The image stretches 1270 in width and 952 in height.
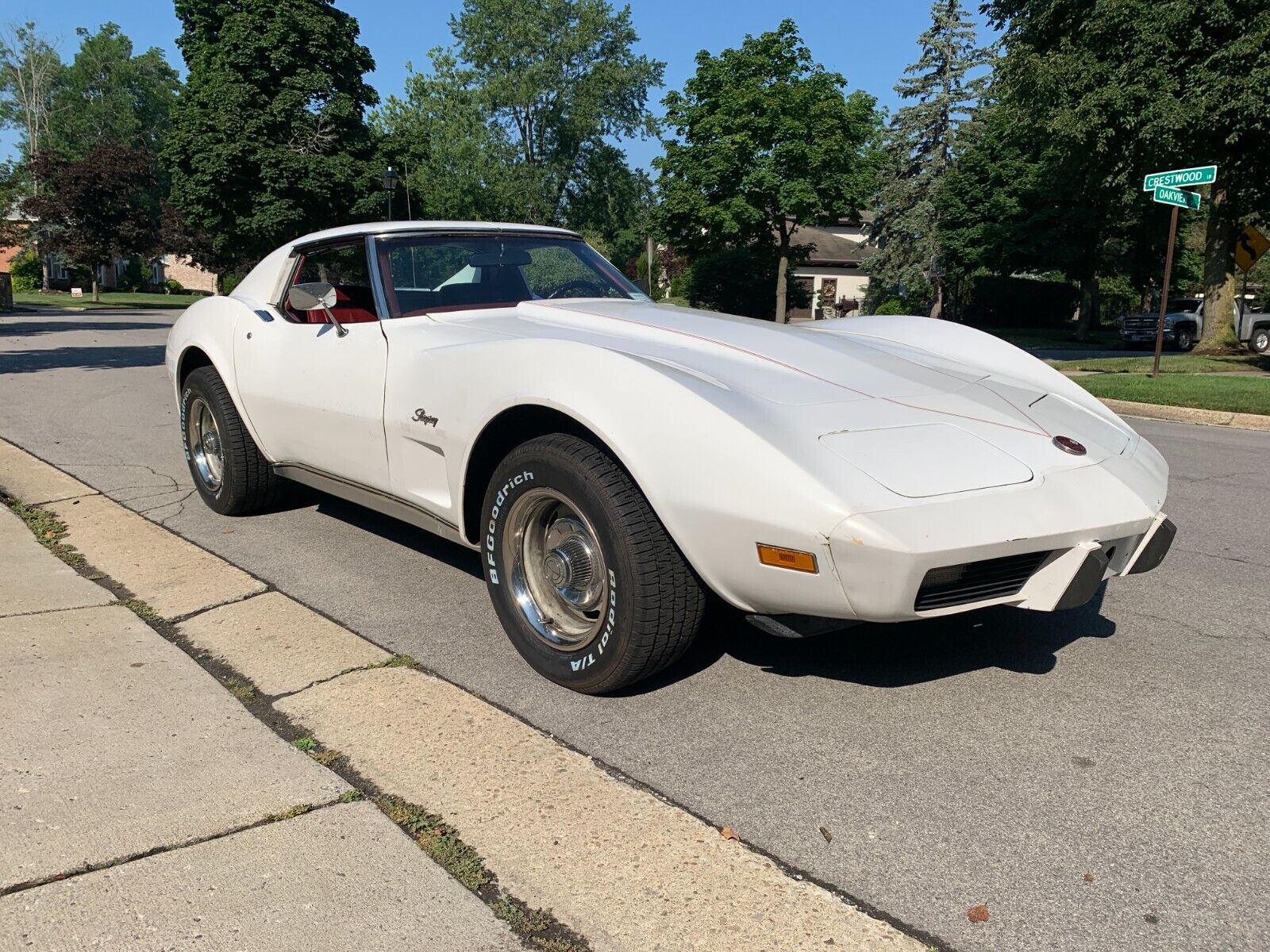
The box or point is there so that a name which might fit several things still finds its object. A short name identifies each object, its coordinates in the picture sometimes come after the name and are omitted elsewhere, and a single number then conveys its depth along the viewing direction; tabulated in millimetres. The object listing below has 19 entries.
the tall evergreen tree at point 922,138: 44031
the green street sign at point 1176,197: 12047
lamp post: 26359
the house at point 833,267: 52041
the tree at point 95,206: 40938
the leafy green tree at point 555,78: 51125
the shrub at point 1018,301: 37469
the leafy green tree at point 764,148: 35094
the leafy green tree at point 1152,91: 16578
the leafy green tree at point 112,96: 66688
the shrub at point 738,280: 39844
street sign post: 11633
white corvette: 2520
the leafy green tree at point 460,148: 51125
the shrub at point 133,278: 65188
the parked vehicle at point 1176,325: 27531
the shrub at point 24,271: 56062
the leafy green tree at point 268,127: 34969
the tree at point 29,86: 62406
